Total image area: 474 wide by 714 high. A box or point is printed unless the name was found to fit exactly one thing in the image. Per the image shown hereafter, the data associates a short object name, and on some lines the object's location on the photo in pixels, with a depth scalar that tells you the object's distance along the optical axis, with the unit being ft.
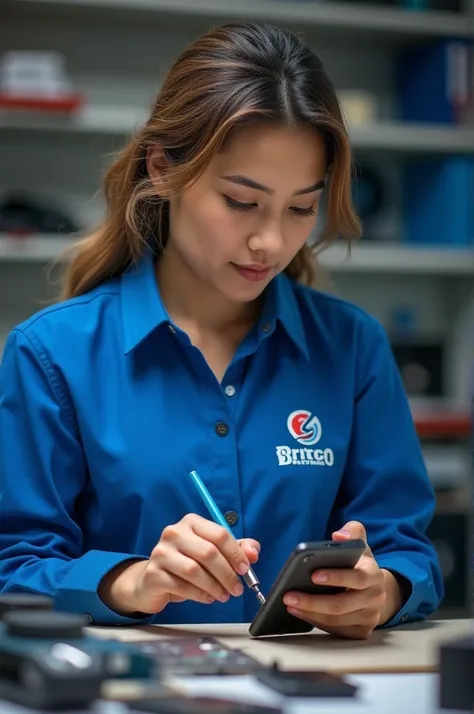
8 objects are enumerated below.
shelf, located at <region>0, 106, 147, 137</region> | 10.57
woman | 4.68
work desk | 2.99
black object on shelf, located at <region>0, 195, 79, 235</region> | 10.74
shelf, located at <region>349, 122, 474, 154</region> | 11.51
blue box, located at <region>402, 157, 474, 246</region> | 11.94
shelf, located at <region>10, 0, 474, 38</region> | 10.96
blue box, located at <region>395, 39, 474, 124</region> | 11.87
